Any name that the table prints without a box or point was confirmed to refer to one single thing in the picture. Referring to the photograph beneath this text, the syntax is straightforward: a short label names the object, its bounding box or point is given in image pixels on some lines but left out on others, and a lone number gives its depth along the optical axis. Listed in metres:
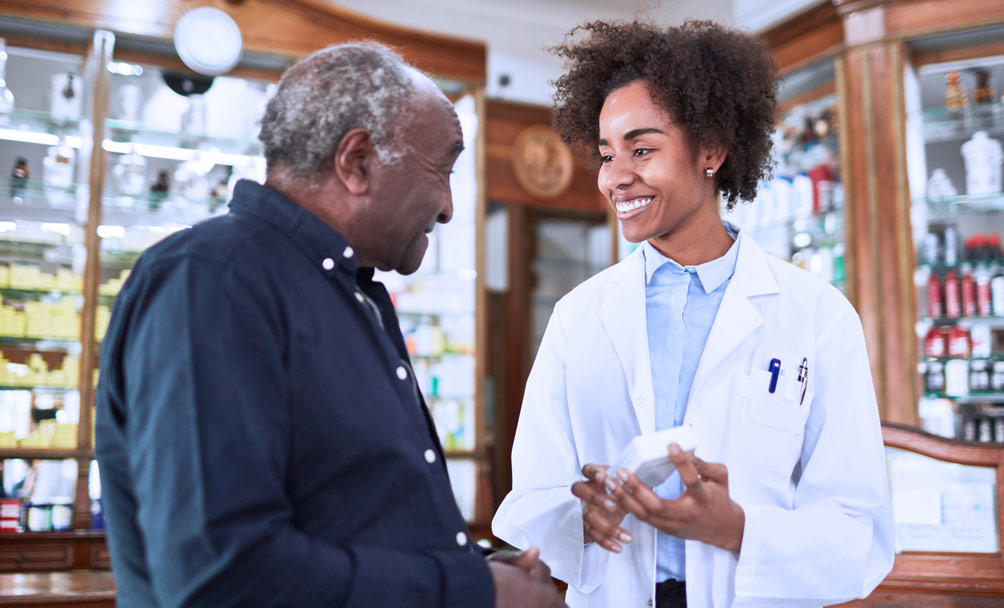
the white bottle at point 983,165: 4.22
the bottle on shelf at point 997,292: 4.11
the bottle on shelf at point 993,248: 4.17
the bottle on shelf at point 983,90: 4.23
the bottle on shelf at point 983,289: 4.14
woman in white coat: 1.42
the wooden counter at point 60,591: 2.21
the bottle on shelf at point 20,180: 4.19
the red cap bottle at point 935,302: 4.19
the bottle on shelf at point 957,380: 4.12
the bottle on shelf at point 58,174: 4.22
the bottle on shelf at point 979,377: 4.11
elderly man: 0.87
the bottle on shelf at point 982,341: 4.12
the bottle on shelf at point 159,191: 4.45
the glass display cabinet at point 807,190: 4.49
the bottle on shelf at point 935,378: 4.13
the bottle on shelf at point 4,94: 4.18
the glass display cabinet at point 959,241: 4.12
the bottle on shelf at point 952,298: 4.17
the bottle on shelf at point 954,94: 4.27
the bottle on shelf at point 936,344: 4.16
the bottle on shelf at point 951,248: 4.20
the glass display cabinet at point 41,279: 4.02
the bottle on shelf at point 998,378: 4.08
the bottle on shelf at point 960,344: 4.14
